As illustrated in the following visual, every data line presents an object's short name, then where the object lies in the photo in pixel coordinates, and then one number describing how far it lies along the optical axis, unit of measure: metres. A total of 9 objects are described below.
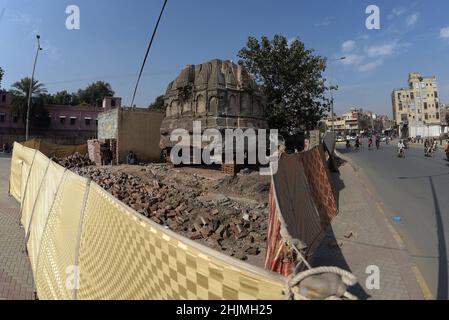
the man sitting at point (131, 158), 19.80
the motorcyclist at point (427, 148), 25.25
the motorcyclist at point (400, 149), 25.02
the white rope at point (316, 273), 1.79
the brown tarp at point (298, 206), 3.96
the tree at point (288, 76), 27.77
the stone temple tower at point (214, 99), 15.21
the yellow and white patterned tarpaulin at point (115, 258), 1.95
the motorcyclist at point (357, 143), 36.82
